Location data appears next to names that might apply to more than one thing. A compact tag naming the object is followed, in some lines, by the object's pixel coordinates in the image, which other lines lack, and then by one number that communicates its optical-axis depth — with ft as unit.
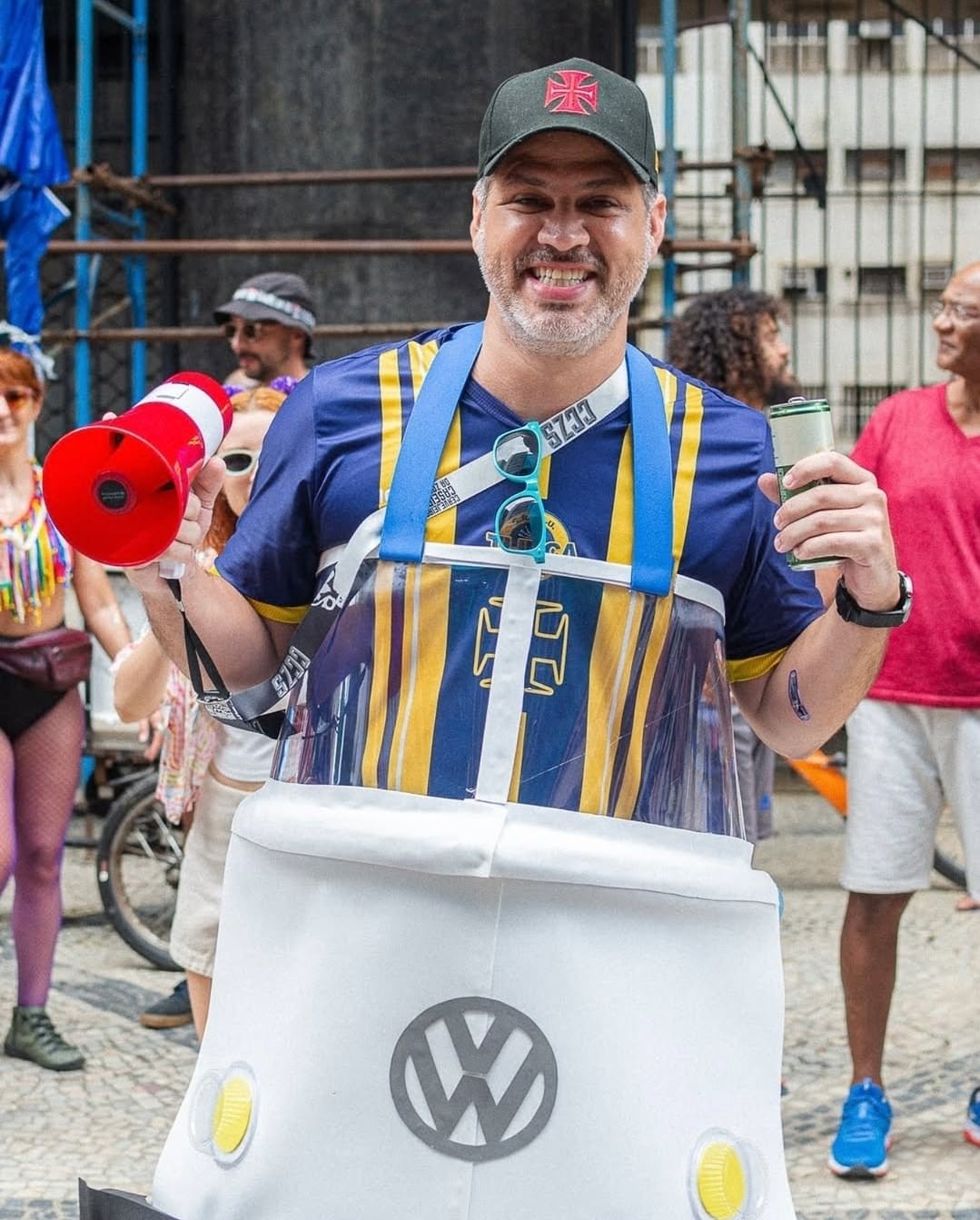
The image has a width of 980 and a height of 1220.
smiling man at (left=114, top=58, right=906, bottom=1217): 6.24
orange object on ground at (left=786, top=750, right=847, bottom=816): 21.85
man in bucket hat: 18.52
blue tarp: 23.41
